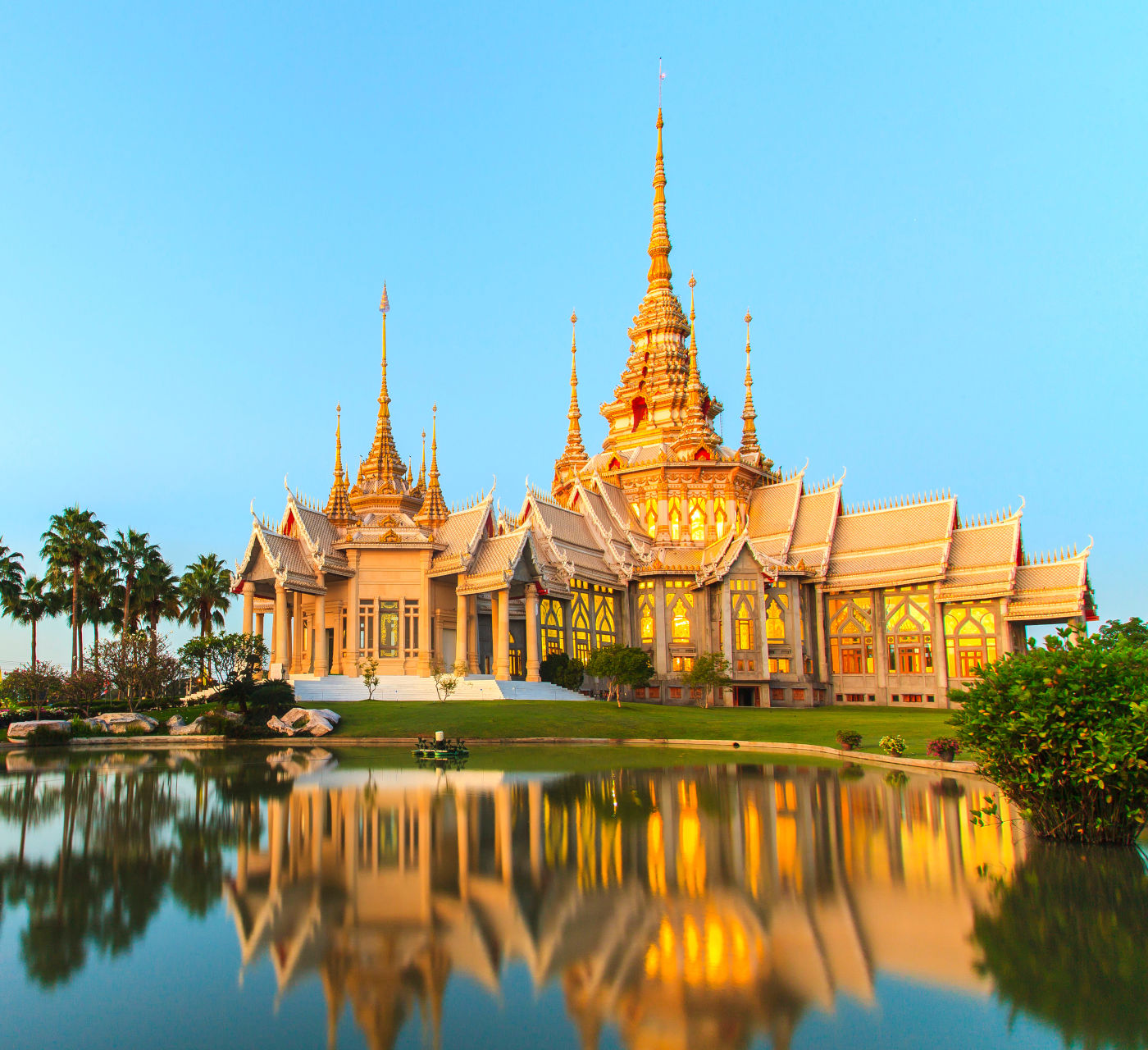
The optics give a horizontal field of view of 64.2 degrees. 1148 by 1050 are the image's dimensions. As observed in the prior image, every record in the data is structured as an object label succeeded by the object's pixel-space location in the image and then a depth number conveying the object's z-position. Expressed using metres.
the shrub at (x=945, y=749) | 21.50
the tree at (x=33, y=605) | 45.19
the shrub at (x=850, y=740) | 25.60
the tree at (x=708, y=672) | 41.81
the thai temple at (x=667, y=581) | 41.06
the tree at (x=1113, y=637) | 12.03
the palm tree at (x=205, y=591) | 49.22
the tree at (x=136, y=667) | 34.97
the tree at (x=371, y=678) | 35.59
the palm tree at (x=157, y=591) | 46.62
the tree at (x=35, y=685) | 35.22
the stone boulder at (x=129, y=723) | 31.19
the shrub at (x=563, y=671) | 41.78
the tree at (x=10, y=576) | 44.88
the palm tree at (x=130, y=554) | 46.00
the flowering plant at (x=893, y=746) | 23.19
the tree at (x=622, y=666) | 38.31
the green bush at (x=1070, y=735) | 10.88
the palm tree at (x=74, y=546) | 44.00
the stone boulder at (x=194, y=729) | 30.47
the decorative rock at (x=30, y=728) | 29.64
